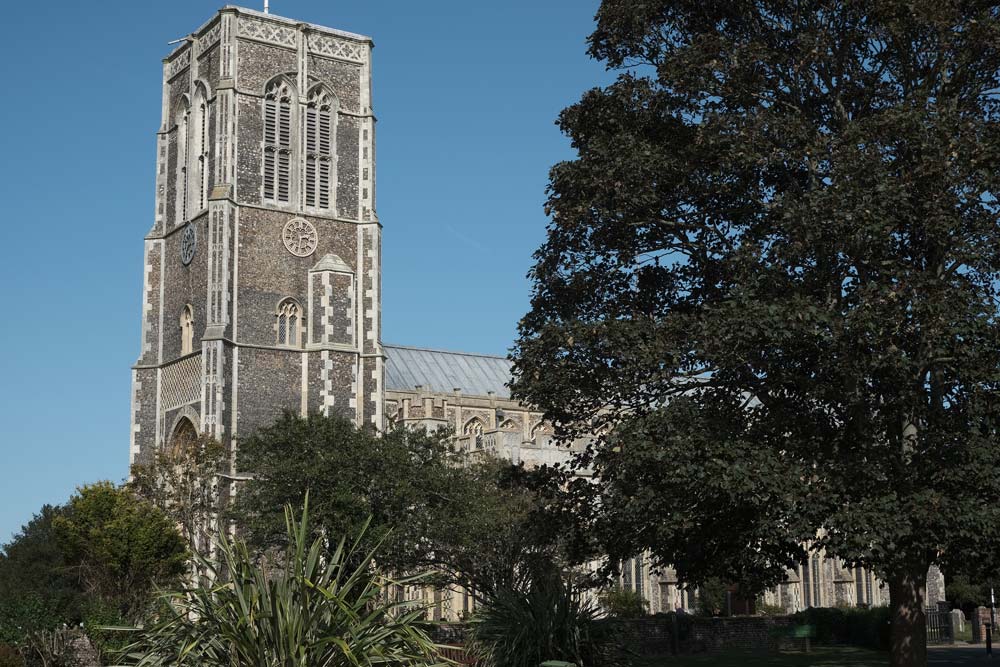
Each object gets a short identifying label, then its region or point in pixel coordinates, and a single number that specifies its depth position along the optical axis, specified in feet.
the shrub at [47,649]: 79.15
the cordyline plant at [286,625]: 41.55
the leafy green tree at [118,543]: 124.36
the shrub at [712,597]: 186.29
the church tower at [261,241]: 159.63
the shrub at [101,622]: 81.87
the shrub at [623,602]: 144.25
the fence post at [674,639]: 129.59
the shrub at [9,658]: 71.97
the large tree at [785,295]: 54.44
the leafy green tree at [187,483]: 137.80
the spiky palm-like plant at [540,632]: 59.16
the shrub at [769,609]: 185.06
